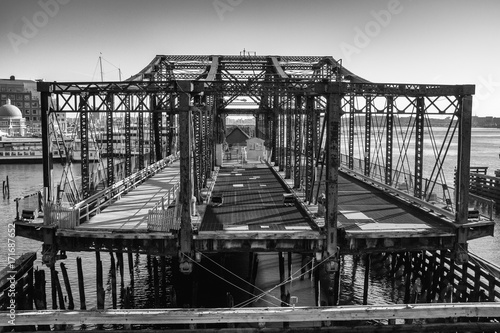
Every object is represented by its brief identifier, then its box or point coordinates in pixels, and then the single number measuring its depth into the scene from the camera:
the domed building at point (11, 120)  165.26
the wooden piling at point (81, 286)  23.17
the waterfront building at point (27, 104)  188.88
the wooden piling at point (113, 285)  23.95
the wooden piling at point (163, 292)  26.12
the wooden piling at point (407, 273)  25.05
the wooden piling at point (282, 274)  23.87
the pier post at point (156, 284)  23.27
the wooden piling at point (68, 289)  23.78
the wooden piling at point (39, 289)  21.84
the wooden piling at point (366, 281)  25.16
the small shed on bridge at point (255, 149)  54.88
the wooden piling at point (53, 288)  22.44
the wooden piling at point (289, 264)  27.12
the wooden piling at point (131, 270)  30.12
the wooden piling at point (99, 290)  22.03
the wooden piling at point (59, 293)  22.82
